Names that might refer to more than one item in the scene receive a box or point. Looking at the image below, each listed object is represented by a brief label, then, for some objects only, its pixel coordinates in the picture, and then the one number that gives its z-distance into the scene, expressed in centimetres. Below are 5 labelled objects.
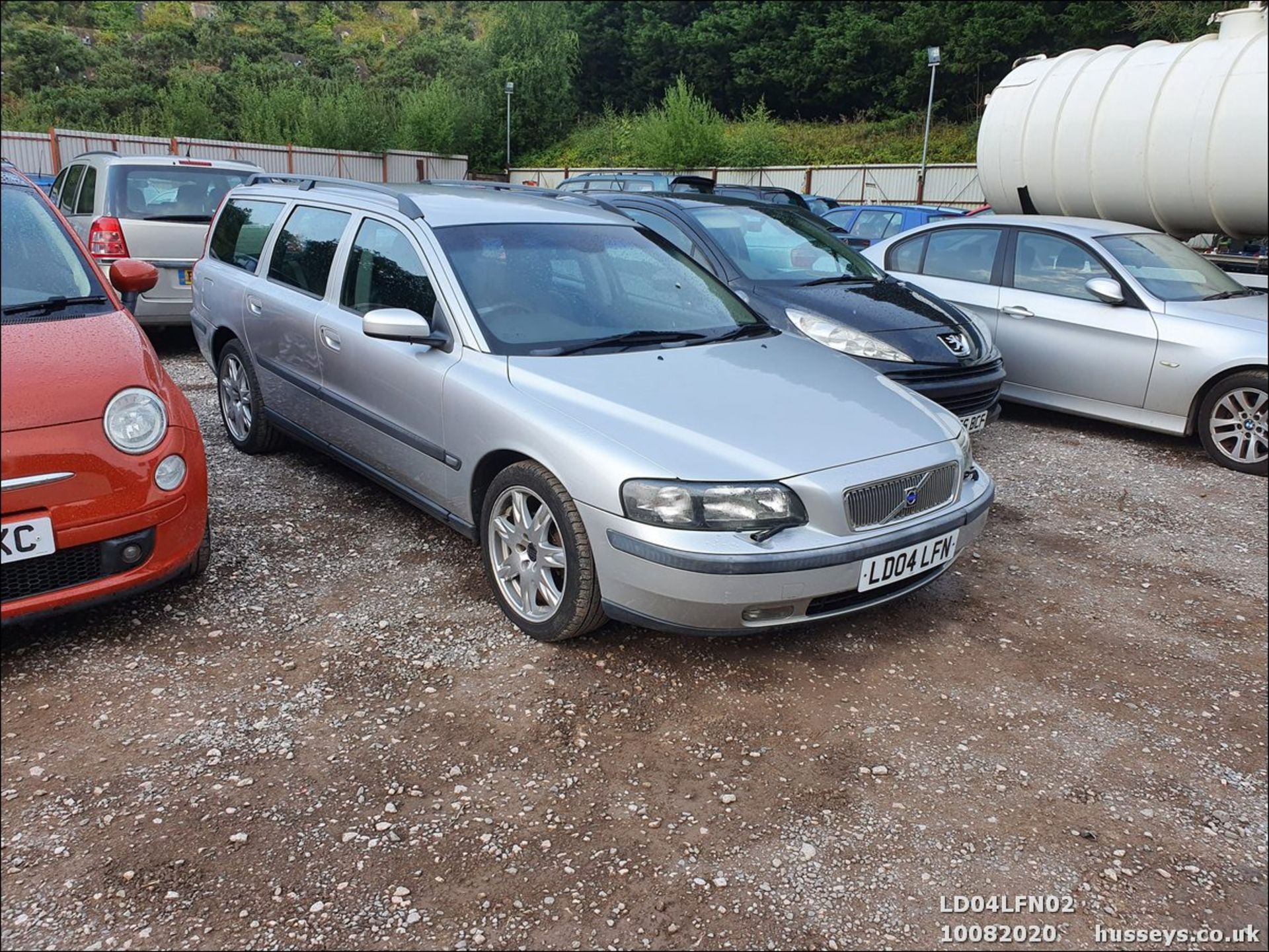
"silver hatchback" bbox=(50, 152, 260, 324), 724
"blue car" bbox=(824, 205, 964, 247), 1313
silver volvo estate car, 289
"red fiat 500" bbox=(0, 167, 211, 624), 269
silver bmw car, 537
